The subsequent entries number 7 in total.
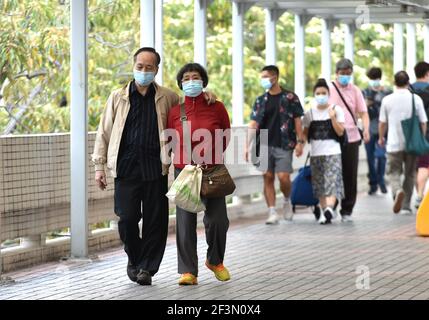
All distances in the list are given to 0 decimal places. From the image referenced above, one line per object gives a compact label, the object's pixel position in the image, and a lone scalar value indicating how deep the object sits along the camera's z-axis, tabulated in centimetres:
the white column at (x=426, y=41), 2616
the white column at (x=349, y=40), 2547
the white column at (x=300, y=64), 2233
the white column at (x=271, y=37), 2080
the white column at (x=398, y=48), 2812
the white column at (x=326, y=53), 2370
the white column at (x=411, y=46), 2834
